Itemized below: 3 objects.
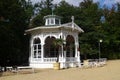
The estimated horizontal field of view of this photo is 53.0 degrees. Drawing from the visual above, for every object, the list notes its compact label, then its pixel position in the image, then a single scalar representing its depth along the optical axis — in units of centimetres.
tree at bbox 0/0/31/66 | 1494
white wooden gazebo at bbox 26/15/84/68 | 1473
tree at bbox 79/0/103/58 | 1882
